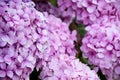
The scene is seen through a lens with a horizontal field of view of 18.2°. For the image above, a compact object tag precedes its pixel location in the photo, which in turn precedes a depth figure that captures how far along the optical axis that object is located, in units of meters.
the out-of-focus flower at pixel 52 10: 0.94
